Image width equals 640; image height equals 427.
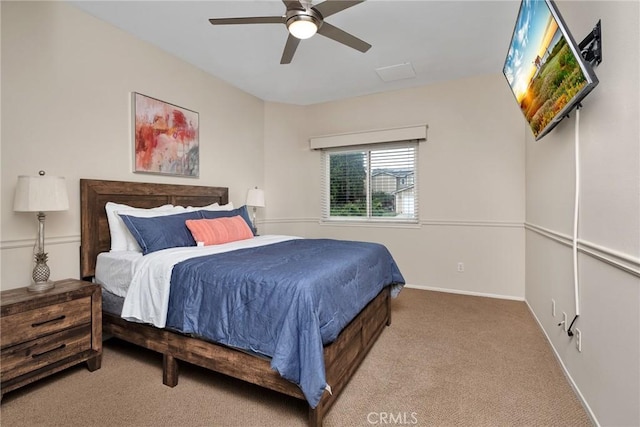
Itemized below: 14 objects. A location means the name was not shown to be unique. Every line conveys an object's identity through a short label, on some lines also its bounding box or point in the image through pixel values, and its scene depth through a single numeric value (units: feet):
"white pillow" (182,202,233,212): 10.32
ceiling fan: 6.24
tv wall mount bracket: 4.90
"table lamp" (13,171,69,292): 6.38
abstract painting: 9.53
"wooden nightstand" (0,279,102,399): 5.68
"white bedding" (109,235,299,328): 6.45
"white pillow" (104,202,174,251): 8.34
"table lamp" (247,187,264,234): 13.55
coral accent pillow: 8.80
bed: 5.41
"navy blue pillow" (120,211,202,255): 7.82
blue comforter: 4.80
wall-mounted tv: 4.76
